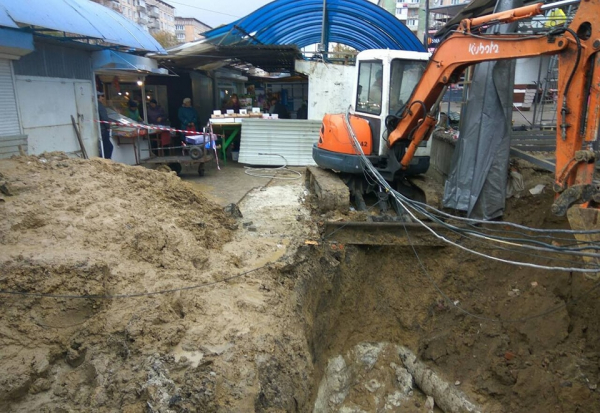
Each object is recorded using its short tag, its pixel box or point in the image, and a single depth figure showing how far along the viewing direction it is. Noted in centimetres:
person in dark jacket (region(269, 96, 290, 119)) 1502
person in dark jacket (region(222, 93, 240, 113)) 1425
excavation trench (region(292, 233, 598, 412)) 476
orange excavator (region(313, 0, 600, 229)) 376
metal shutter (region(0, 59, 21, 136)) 711
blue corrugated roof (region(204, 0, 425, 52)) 1199
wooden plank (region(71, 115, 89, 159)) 888
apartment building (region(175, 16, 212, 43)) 7069
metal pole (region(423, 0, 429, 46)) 1297
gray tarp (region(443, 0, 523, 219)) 588
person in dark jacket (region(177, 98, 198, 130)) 1263
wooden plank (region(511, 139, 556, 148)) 682
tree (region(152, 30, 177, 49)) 3708
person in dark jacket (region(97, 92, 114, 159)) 990
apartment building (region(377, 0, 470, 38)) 5667
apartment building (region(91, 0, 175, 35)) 5331
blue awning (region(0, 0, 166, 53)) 661
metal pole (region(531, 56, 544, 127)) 835
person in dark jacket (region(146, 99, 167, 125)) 1227
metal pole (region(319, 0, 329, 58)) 1238
